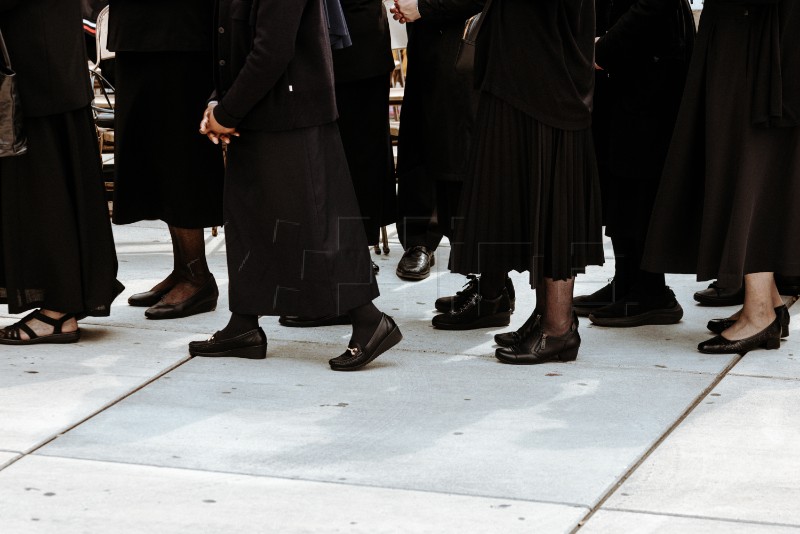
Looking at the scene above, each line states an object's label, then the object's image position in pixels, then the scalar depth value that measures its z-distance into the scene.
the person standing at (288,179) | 7.77
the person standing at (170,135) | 9.34
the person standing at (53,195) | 8.48
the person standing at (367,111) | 9.76
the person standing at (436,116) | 10.04
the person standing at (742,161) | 8.35
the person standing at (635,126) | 9.15
